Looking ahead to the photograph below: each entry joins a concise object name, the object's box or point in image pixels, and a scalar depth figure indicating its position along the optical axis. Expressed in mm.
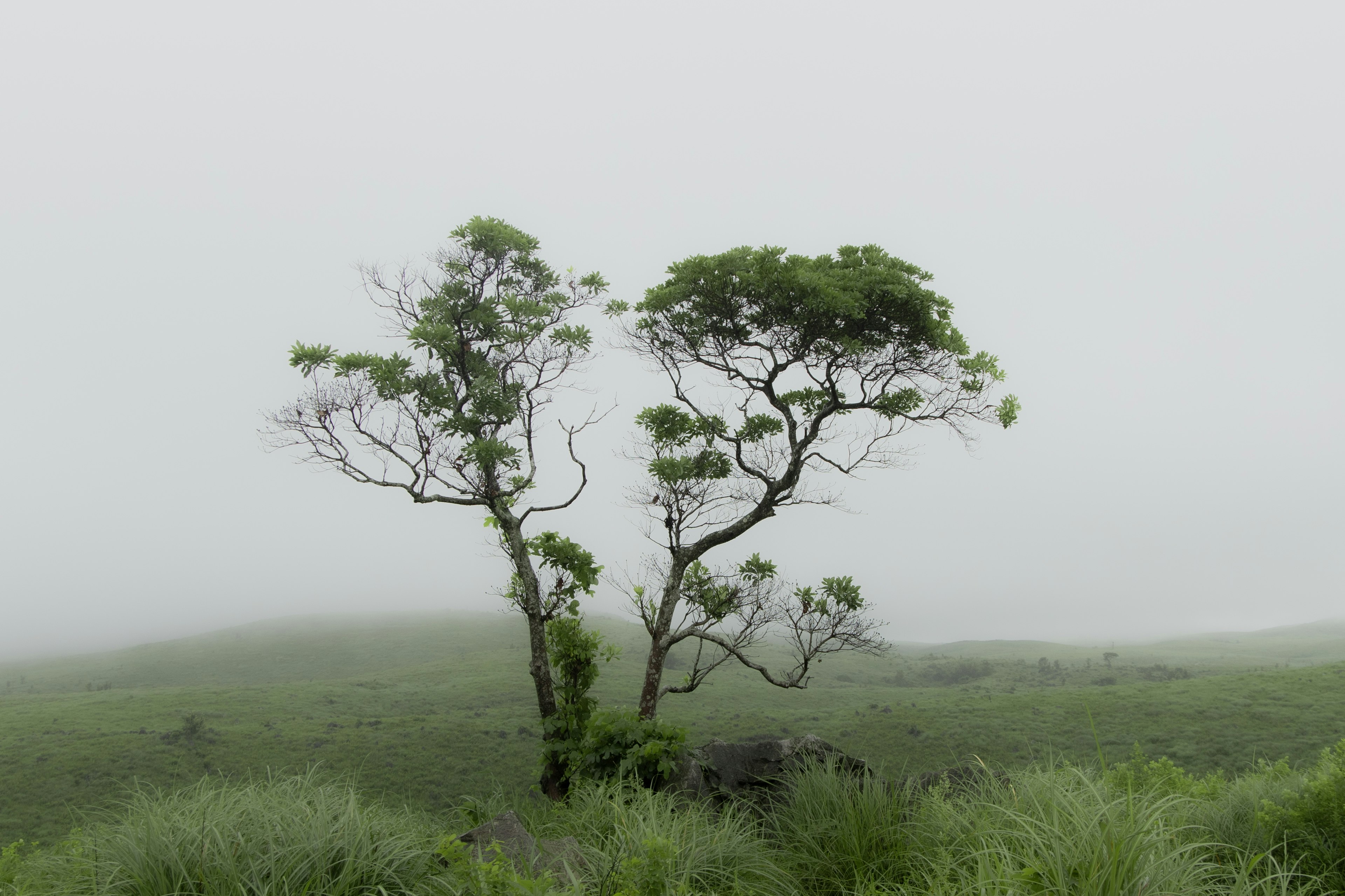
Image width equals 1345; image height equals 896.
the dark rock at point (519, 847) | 5613
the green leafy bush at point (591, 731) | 10477
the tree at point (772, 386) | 12766
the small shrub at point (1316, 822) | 6359
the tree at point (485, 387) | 13828
